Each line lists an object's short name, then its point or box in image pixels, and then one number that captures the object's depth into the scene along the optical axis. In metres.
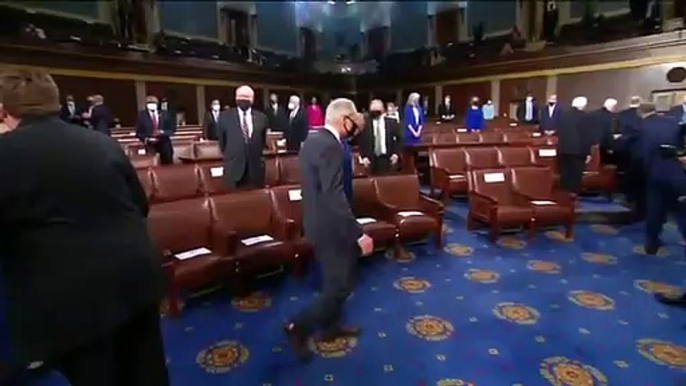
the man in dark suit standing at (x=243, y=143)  4.29
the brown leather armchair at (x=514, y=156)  5.94
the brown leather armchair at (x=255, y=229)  3.27
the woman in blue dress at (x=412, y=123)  7.02
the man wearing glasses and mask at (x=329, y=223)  2.24
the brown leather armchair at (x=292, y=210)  3.57
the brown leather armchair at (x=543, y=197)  4.49
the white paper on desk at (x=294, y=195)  3.97
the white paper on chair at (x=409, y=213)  4.06
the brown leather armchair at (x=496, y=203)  4.43
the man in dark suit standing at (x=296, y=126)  7.38
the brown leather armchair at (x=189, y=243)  2.91
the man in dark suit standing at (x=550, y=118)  8.75
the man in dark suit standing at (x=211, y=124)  7.47
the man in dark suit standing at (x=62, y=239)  1.20
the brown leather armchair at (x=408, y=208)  3.98
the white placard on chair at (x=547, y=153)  6.15
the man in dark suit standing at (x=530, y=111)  11.80
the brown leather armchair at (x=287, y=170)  5.26
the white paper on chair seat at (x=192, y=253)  3.09
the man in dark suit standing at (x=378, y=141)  5.68
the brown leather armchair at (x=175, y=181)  4.24
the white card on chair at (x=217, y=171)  4.72
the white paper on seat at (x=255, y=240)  3.39
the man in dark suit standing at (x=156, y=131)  7.17
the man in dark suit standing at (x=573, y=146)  5.68
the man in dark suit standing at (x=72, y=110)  7.97
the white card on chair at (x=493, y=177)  4.82
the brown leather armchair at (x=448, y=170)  5.83
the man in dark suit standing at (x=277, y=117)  9.29
